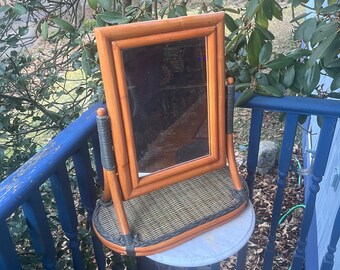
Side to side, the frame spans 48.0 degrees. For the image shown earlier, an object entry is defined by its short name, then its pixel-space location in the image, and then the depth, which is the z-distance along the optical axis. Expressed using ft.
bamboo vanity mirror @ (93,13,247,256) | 3.18
